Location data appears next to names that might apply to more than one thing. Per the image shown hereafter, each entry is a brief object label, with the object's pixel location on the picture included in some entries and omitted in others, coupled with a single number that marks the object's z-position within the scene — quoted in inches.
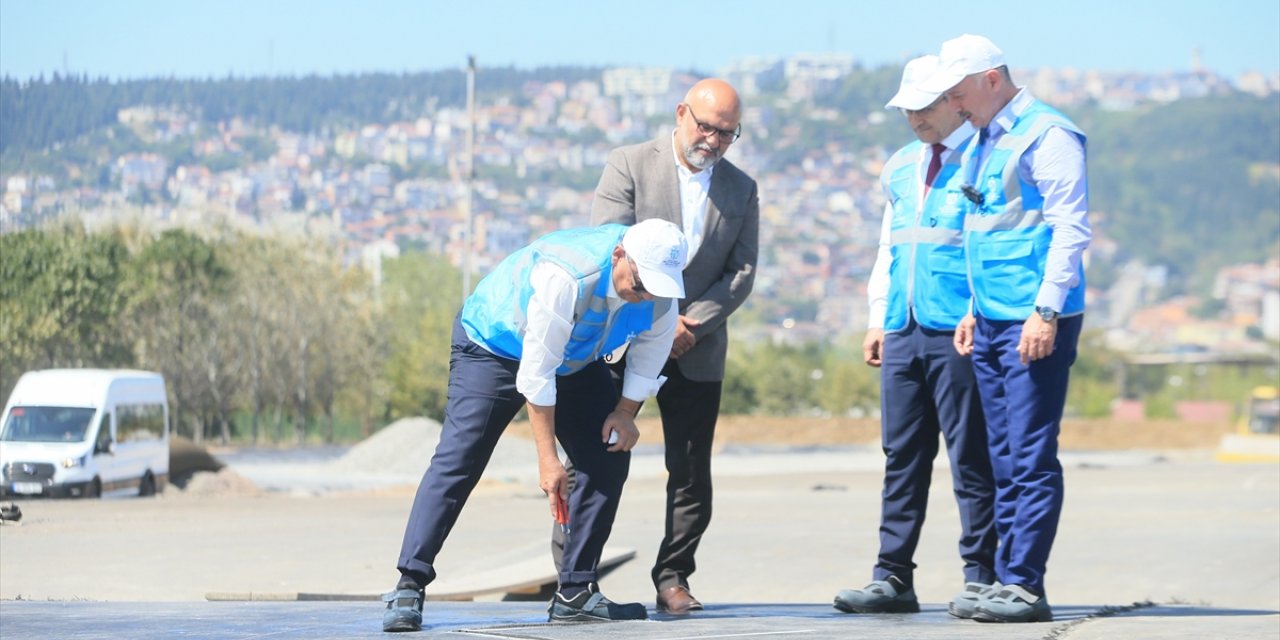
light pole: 1833.2
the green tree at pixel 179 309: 1723.7
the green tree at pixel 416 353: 2470.5
